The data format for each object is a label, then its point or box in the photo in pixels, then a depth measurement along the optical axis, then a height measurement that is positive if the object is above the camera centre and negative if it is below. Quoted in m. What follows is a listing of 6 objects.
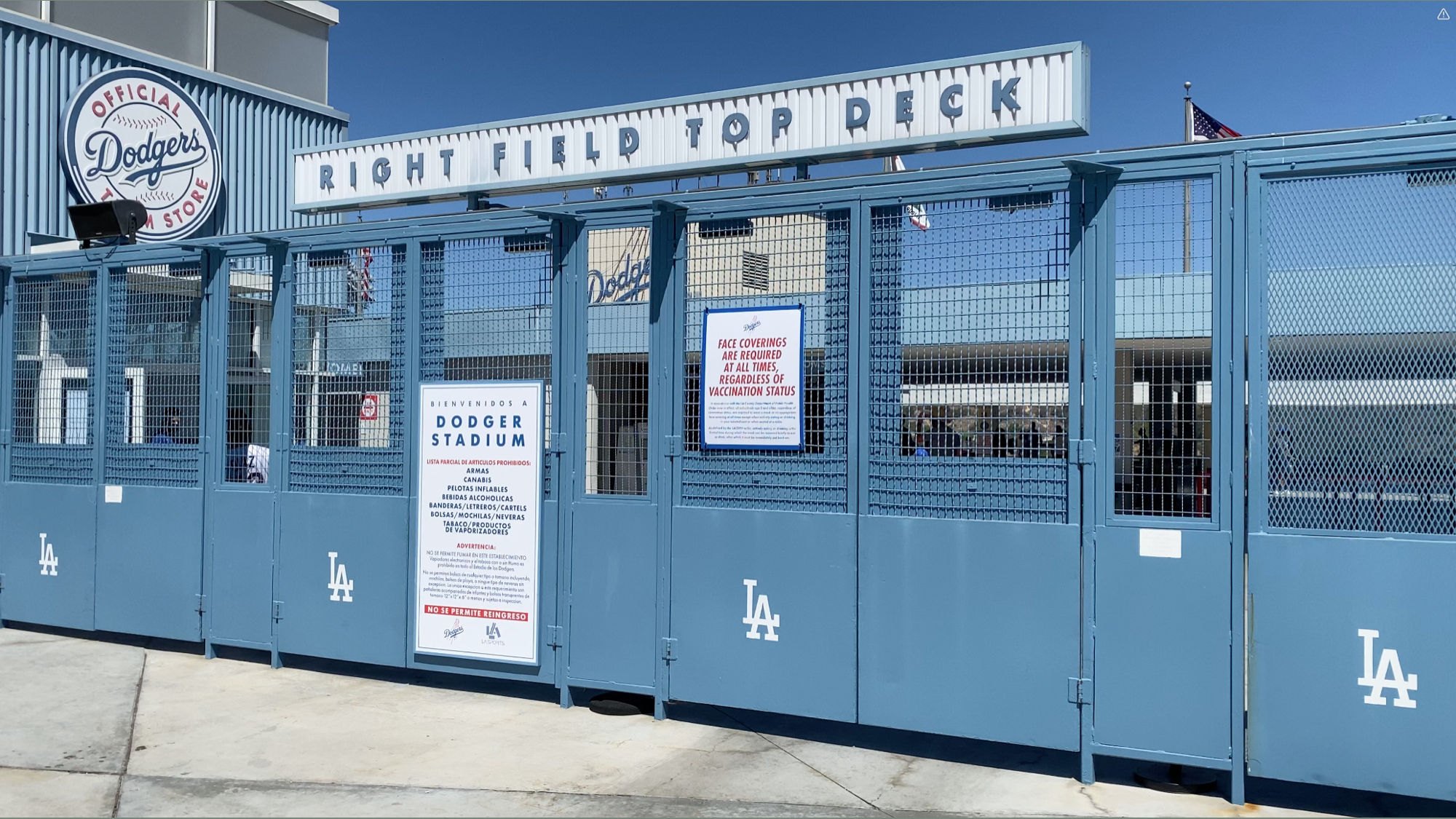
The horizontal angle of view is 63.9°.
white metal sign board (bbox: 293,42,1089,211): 6.95 +1.98
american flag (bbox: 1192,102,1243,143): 17.73 +4.68
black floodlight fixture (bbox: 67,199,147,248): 10.18 +1.72
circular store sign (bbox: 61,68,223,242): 13.63 +3.27
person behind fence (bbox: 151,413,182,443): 9.73 -0.12
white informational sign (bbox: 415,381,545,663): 7.99 -0.69
